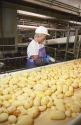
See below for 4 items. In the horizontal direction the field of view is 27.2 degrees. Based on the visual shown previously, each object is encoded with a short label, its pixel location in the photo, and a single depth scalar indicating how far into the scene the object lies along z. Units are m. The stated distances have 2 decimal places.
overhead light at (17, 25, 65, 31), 3.30
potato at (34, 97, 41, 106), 1.32
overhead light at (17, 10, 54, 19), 2.93
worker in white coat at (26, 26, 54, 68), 2.80
